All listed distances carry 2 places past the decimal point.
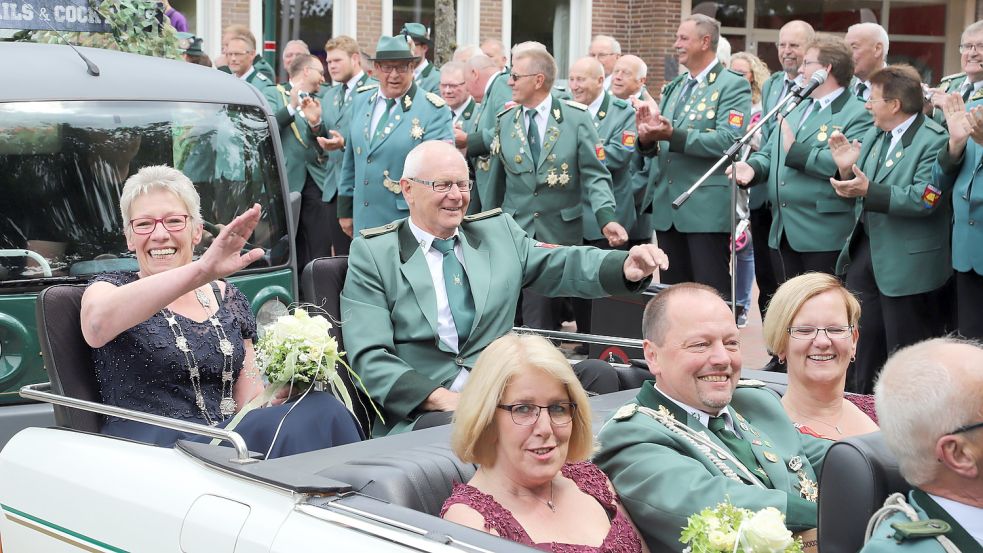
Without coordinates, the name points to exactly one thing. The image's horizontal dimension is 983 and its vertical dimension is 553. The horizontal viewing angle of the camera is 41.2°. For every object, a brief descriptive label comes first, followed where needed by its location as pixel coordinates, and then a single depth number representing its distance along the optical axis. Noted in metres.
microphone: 6.75
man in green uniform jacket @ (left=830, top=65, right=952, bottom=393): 6.95
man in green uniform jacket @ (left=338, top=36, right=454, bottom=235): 9.00
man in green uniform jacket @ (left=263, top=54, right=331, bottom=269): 10.75
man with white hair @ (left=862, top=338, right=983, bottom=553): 2.61
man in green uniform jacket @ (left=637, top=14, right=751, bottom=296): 8.70
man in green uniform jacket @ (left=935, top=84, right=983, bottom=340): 6.65
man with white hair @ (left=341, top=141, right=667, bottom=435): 4.70
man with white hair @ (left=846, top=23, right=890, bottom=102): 8.35
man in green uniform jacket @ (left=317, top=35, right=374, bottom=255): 10.66
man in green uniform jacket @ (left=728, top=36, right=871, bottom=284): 7.68
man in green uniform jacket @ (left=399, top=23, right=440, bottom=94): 11.41
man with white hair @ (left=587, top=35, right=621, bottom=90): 12.54
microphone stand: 6.79
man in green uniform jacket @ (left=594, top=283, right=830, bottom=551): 3.37
